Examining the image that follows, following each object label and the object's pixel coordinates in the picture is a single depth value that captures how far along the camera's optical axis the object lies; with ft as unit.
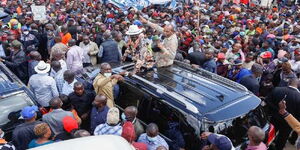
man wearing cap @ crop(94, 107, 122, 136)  13.75
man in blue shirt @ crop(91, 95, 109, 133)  15.83
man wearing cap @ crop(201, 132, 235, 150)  12.28
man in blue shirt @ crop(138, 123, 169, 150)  13.55
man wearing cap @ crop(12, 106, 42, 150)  14.12
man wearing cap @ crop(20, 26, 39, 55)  29.60
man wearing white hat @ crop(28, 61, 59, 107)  18.58
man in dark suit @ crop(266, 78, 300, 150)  17.88
